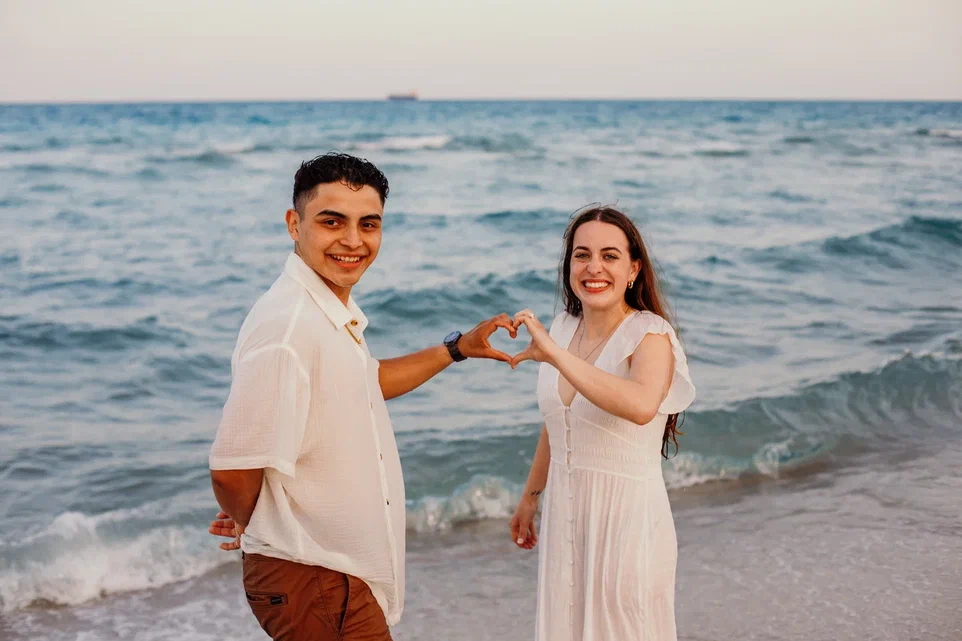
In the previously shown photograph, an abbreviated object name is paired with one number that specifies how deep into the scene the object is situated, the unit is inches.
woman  124.4
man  102.0
